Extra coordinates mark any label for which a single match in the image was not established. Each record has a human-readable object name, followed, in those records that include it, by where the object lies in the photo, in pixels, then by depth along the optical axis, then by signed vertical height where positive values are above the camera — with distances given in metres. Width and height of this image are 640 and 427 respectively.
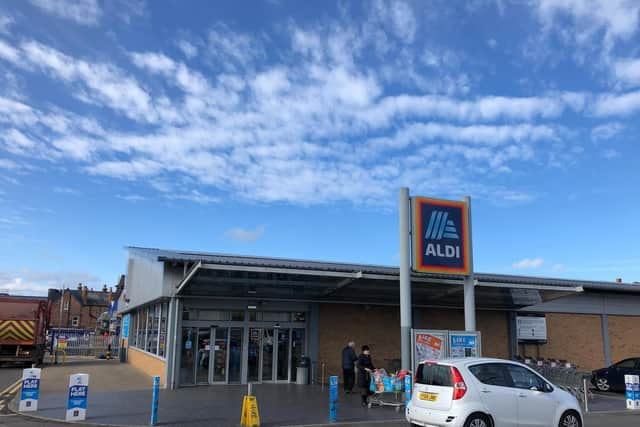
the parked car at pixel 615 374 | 19.78 -1.50
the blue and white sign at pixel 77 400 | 11.23 -1.52
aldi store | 17.25 +0.56
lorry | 25.84 -0.33
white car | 9.23 -1.14
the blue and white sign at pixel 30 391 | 12.22 -1.49
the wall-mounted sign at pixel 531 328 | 23.58 +0.16
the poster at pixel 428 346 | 14.77 -0.42
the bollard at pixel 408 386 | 13.05 -1.32
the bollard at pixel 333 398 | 11.56 -1.44
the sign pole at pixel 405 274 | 14.97 +1.54
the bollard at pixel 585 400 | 14.55 -1.81
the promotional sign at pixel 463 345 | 15.16 -0.39
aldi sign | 15.55 +2.68
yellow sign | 10.59 -1.65
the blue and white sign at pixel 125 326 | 34.76 -0.03
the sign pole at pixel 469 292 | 16.22 +1.14
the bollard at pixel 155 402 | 10.72 -1.47
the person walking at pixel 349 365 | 16.56 -1.07
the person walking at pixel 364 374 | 14.16 -1.14
